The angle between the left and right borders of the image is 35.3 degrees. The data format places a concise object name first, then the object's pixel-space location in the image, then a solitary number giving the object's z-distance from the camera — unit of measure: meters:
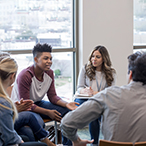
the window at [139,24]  4.12
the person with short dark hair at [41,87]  2.58
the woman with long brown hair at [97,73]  3.10
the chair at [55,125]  2.58
